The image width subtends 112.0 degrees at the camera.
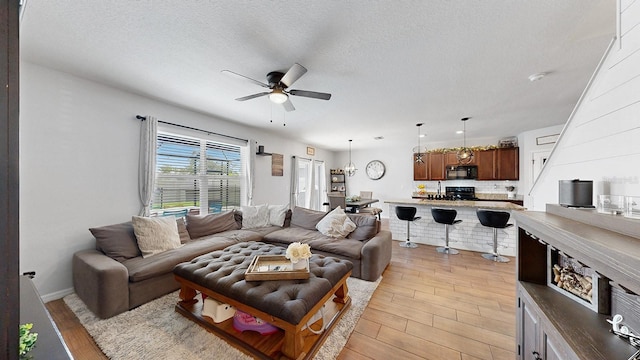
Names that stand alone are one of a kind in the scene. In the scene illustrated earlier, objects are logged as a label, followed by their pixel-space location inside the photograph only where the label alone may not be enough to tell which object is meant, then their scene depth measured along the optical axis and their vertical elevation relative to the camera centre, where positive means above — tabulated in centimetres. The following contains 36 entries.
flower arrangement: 187 -64
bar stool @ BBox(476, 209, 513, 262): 332 -65
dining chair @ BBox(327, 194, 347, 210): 580 -60
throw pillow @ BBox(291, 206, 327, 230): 380 -69
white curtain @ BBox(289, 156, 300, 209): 599 -2
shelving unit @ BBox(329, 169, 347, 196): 834 -7
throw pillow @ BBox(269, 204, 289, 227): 406 -67
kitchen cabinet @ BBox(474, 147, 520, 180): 547 +44
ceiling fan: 219 +97
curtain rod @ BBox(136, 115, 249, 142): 300 +85
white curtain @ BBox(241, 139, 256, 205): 459 +13
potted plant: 80 -63
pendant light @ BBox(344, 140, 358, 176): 668 +36
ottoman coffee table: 148 -89
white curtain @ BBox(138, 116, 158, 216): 301 +15
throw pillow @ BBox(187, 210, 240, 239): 324 -72
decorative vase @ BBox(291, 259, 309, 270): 186 -75
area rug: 160 -128
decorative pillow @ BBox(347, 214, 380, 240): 314 -72
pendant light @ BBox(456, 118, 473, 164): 468 +69
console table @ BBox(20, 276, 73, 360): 93 -76
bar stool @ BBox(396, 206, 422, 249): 400 -63
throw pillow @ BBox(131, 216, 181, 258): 253 -68
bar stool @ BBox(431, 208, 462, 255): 372 -69
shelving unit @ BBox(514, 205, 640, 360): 61 -51
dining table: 565 -64
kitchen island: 370 -94
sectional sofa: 202 -88
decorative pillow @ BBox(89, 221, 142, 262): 237 -71
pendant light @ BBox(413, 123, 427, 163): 668 +96
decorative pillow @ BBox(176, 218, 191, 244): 299 -74
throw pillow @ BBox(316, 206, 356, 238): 326 -70
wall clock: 764 +38
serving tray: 175 -78
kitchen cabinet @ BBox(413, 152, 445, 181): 642 +39
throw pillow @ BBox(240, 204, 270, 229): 392 -69
